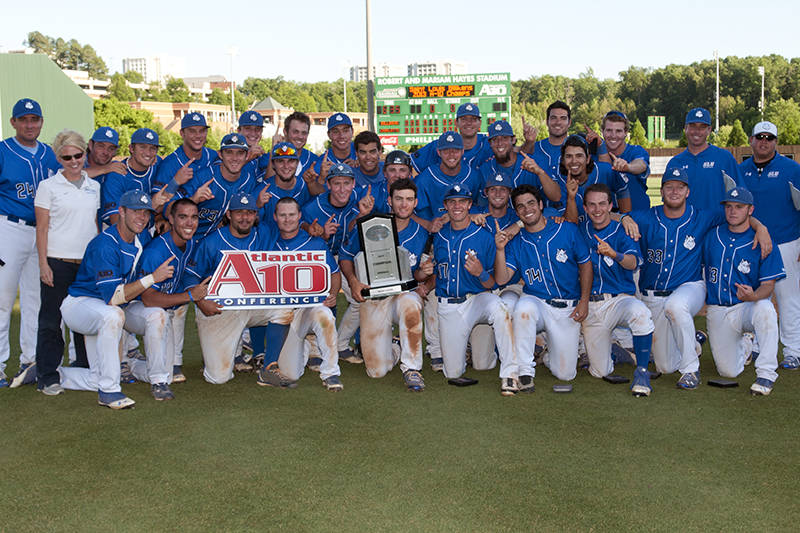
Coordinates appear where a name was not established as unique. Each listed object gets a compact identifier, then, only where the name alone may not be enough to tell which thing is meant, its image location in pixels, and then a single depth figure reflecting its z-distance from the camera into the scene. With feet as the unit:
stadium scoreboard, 83.46
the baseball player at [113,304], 20.24
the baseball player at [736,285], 21.45
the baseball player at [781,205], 23.99
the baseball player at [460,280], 22.79
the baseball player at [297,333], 22.18
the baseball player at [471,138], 27.32
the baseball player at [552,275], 22.21
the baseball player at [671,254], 22.26
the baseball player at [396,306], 22.88
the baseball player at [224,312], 22.50
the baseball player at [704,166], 24.95
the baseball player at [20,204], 21.91
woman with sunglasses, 21.09
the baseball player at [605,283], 22.16
